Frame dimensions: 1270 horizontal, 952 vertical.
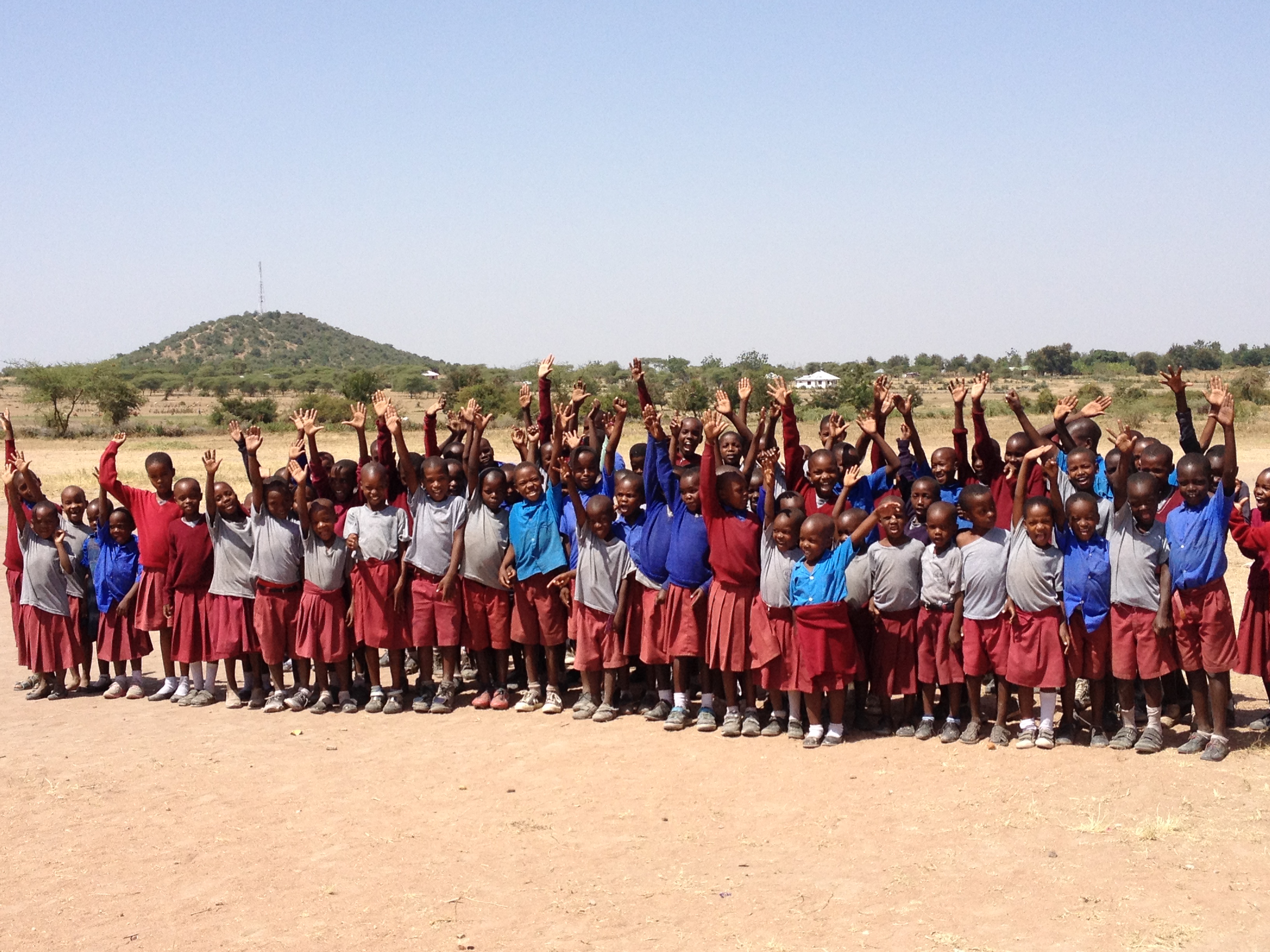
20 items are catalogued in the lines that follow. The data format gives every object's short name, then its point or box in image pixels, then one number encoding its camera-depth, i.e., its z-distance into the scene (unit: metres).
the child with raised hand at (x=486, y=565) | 7.36
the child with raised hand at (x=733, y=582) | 6.65
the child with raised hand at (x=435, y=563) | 7.34
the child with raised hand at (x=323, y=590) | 7.36
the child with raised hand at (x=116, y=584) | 7.89
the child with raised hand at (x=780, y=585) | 6.52
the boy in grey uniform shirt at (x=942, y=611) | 6.43
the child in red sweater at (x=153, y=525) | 7.77
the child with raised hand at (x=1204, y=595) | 6.03
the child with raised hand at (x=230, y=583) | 7.54
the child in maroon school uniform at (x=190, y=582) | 7.68
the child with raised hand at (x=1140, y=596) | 6.07
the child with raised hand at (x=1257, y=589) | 6.20
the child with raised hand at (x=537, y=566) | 7.32
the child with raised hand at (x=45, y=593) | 7.87
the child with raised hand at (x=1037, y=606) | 6.17
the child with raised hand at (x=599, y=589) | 7.06
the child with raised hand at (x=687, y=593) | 6.85
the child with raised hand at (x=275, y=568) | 7.42
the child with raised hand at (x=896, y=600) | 6.49
